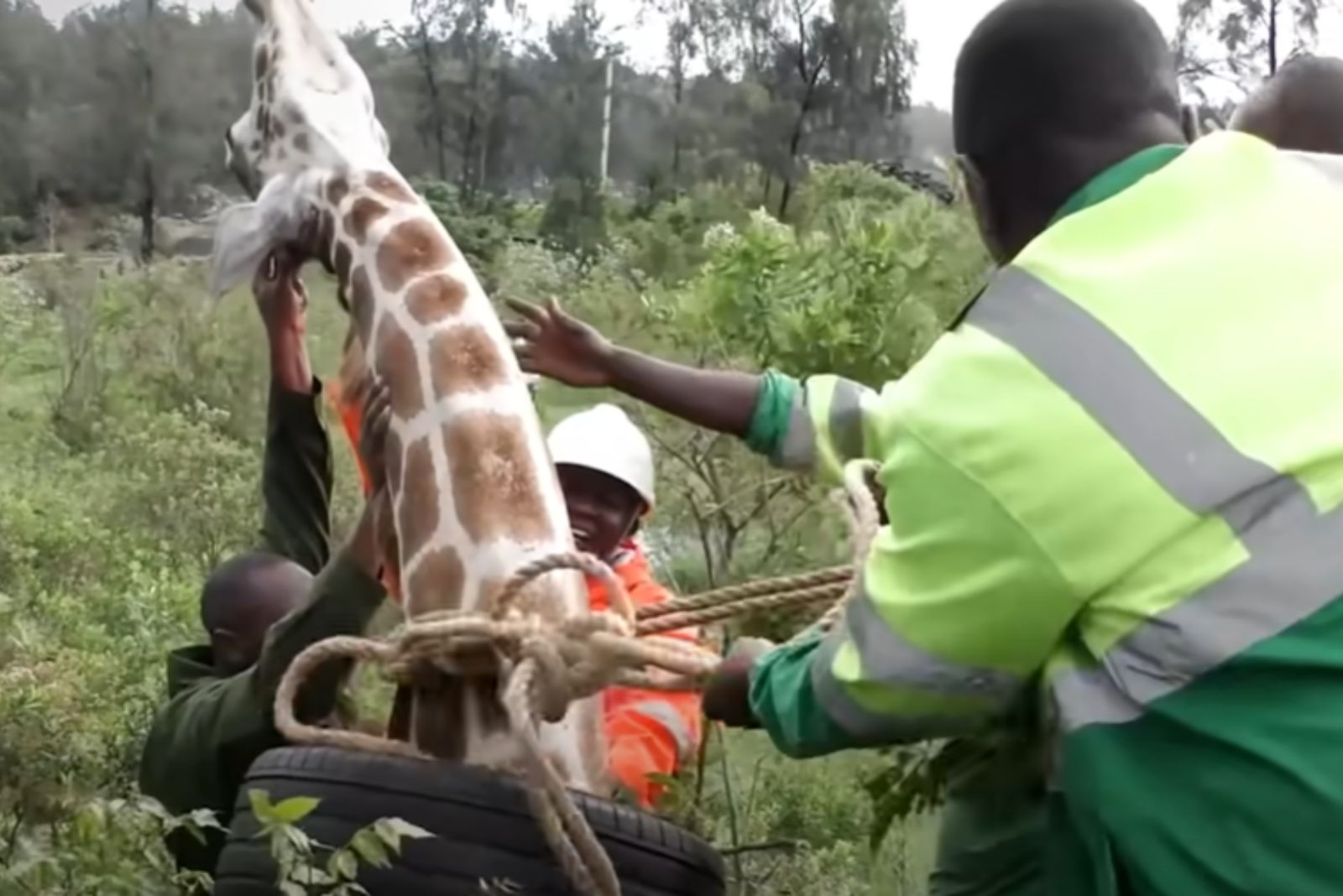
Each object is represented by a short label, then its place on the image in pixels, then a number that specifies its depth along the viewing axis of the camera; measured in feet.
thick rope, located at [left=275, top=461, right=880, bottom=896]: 6.43
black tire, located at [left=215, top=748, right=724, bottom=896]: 6.64
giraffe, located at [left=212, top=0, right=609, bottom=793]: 7.55
